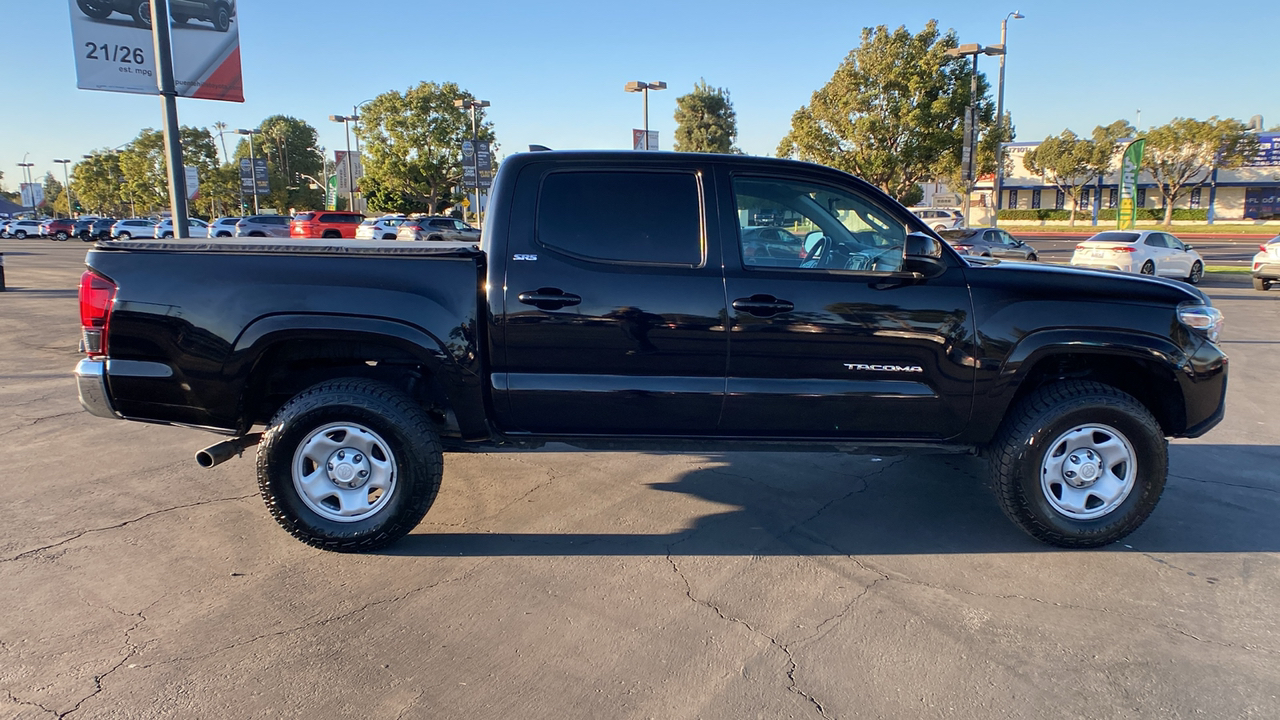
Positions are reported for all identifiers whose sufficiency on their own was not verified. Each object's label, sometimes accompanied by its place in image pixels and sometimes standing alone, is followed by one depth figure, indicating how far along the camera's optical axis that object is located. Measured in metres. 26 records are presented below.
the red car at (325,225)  40.25
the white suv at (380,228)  36.94
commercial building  54.66
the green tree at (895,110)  29.34
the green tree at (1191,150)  47.52
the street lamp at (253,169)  53.91
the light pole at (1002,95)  29.28
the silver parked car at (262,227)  39.81
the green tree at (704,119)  56.69
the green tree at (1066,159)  53.31
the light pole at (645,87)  36.09
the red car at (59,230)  53.59
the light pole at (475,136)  41.81
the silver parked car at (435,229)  31.05
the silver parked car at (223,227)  39.12
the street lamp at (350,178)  54.38
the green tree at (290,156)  85.06
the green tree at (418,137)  51.81
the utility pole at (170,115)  8.84
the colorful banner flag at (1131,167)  30.41
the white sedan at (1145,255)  20.41
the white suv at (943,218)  33.75
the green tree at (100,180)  80.50
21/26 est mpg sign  9.81
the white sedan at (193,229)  39.81
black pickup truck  3.76
